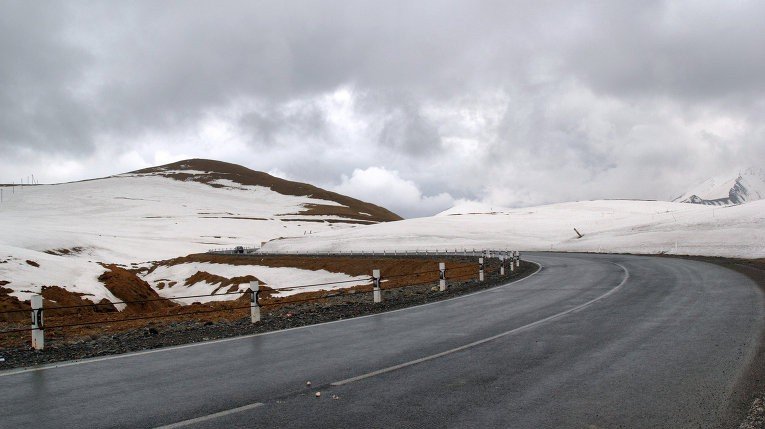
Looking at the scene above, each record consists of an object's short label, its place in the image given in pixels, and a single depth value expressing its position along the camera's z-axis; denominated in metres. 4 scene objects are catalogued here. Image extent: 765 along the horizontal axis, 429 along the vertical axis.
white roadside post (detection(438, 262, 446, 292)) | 23.63
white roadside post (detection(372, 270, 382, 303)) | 19.34
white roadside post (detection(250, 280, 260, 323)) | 15.12
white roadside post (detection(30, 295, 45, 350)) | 12.14
